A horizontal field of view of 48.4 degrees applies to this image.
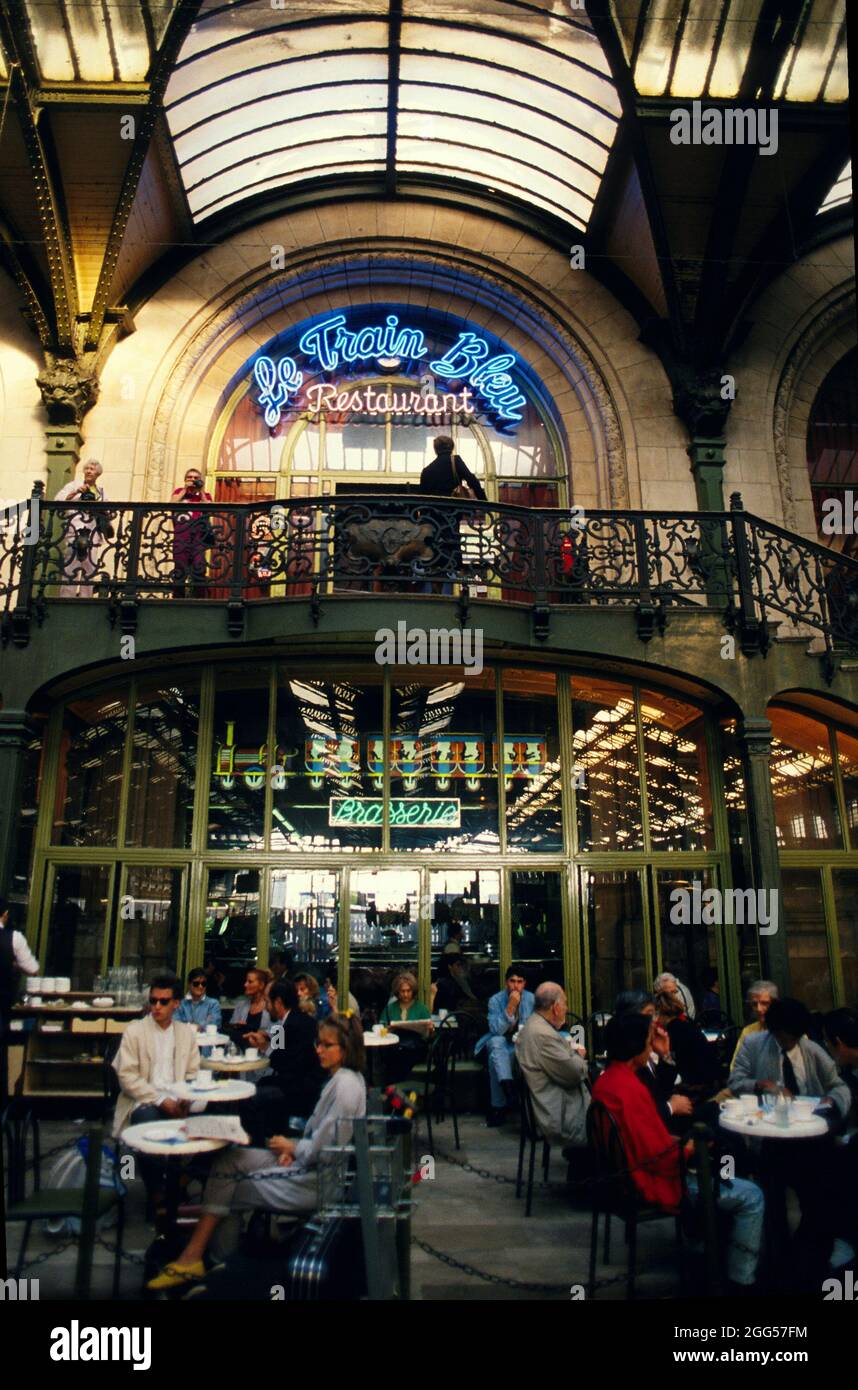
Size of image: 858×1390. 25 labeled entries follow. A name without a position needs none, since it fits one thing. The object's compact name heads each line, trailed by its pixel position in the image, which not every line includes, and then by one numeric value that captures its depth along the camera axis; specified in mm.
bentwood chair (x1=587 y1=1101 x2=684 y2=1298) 5070
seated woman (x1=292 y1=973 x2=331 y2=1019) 7711
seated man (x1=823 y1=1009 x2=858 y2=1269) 4812
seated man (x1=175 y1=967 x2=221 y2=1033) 9328
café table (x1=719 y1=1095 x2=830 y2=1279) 5316
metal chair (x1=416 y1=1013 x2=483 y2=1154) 8797
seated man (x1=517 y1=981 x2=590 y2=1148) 6719
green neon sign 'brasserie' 11578
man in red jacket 5133
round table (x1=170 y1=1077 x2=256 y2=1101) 6109
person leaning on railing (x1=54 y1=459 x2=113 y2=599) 10703
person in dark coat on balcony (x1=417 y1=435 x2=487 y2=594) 10820
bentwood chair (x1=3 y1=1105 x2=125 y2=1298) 4527
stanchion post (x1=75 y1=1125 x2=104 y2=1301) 4500
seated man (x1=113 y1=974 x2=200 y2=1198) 6191
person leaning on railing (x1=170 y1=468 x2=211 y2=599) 10609
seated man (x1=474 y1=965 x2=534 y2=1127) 9594
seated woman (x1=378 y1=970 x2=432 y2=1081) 9414
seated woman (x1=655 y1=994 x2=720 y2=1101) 7402
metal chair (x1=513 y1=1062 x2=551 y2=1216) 7090
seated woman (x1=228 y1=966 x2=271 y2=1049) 8594
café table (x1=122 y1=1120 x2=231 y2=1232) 5035
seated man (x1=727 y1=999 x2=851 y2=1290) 4871
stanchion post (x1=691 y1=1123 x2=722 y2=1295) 4484
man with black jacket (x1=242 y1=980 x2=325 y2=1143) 6766
